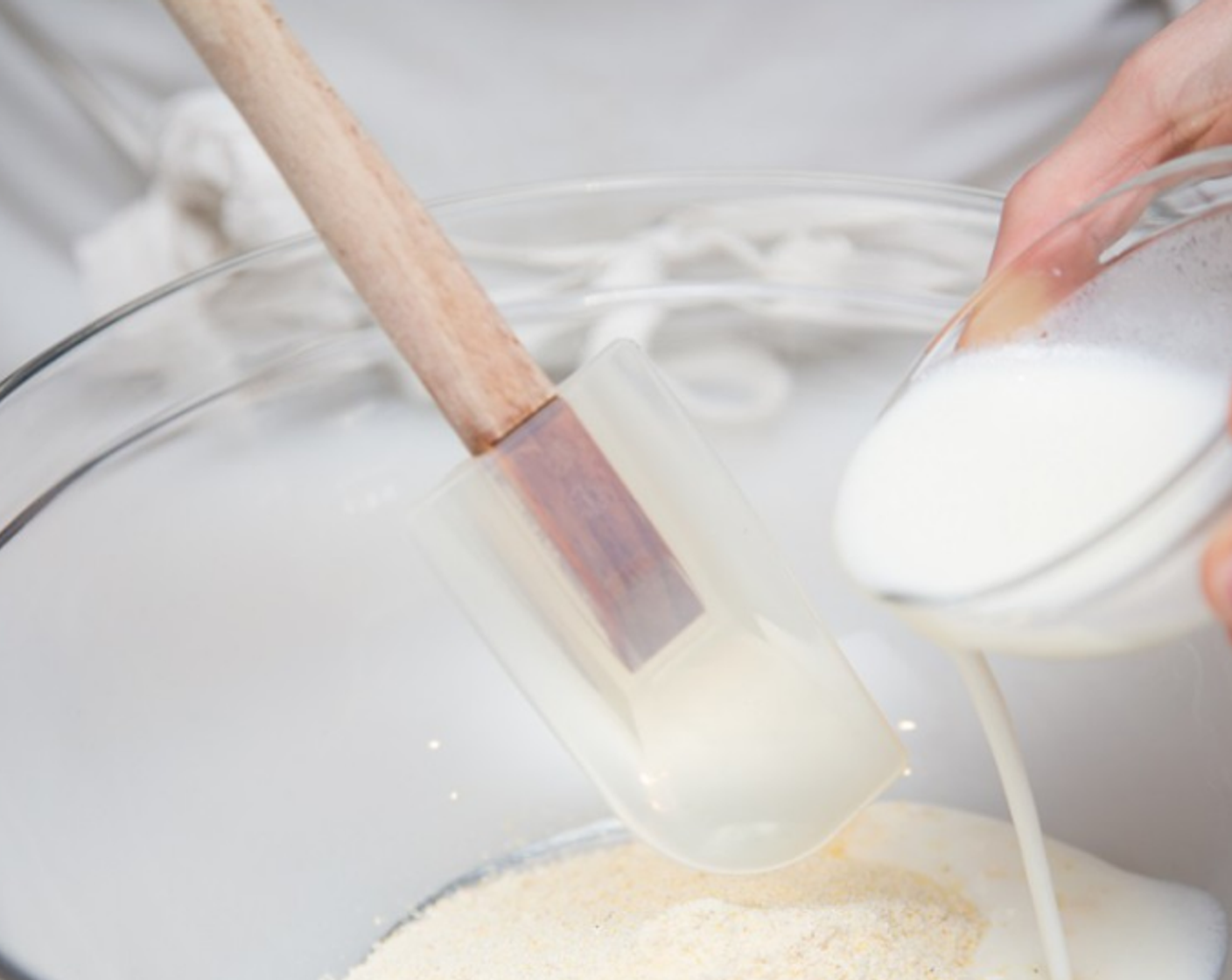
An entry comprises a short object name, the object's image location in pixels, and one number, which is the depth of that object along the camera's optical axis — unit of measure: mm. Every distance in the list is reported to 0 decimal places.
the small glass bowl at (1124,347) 494
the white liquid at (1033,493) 509
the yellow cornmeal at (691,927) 760
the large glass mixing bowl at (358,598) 804
